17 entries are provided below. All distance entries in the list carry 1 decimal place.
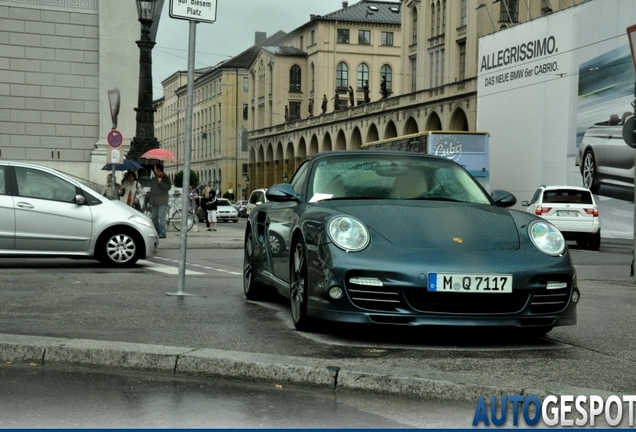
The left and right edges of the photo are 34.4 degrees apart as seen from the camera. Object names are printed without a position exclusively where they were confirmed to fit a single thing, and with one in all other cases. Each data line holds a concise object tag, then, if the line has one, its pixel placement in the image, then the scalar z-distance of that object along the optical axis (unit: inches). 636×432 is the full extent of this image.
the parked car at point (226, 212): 2290.8
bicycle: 1175.2
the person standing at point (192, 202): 1279.5
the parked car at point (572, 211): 1042.7
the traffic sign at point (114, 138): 921.5
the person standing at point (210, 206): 1277.1
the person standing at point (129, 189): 949.8
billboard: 1266.0
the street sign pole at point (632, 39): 505.9
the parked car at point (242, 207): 2955.5
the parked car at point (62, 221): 541.3
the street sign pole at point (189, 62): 374.3
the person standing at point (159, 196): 941.8
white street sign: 374.6
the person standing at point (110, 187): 937.5
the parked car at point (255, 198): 1684.3
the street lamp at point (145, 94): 878.4
